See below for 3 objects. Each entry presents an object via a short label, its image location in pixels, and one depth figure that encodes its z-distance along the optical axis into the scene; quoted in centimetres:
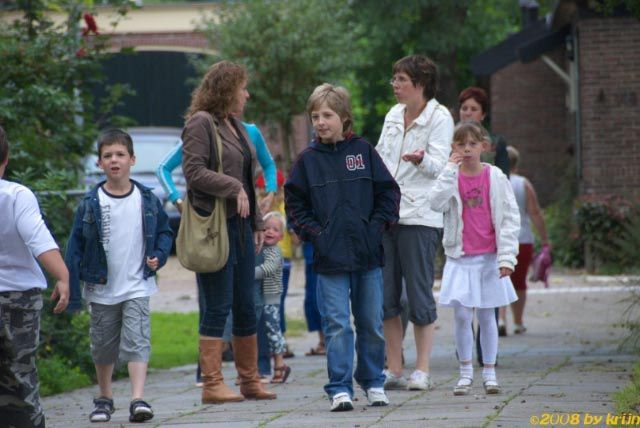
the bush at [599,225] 3658
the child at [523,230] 2361
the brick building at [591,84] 3909
